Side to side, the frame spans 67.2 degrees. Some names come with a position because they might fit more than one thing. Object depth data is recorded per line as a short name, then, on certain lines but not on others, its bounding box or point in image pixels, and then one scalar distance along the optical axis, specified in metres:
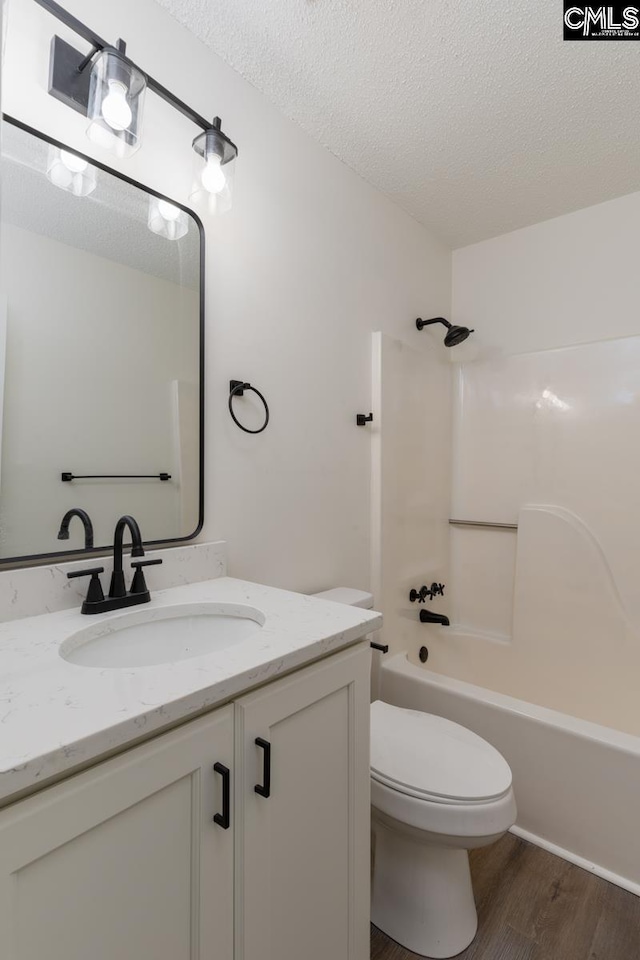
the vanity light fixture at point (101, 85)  1.04
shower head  2.32
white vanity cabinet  0.56
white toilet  1.18
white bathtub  1.47
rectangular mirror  1.04
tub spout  2.25
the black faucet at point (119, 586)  1.05
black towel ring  1.46
